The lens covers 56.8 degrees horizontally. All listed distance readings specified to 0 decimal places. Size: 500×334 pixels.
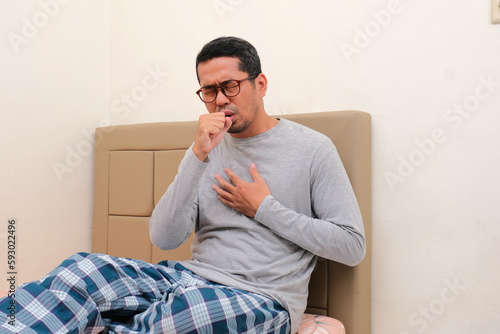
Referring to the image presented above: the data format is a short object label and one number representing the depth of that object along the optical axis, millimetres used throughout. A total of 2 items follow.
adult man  1054
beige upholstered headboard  1417
